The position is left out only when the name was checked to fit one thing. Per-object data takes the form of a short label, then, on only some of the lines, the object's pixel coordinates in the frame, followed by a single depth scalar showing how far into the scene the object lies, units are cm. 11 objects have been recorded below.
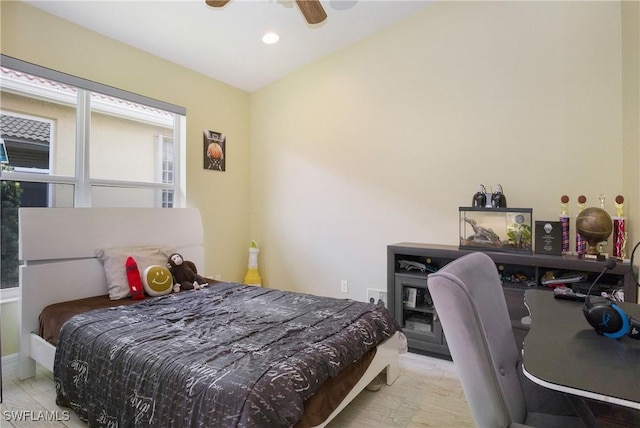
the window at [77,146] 249
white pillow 258
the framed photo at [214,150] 377
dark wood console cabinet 223
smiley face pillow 262
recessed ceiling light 318
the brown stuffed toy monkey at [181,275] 285
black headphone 96
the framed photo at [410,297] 290
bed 137
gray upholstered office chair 91
